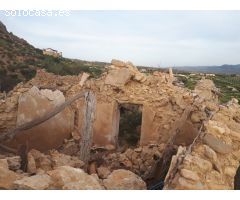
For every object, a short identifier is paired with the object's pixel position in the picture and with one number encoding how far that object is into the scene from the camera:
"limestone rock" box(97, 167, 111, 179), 4.19
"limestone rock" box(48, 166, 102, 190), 2.40
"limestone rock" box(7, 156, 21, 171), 3.35
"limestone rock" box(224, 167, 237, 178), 2.62
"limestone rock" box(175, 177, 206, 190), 2.25
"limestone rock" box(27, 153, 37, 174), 3.64
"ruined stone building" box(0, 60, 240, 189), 4.76
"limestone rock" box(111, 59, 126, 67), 4.96
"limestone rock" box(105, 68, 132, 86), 4.92
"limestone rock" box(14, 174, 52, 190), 2.32
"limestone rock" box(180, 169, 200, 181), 2.31
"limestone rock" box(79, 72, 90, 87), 5.06
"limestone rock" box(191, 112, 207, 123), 4.72
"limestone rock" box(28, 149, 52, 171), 4.04
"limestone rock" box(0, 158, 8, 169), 2.99
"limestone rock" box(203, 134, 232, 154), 2.79
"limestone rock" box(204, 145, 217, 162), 2.65
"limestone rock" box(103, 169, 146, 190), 2.88
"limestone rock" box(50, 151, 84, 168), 4.20
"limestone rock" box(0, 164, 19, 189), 2.53
